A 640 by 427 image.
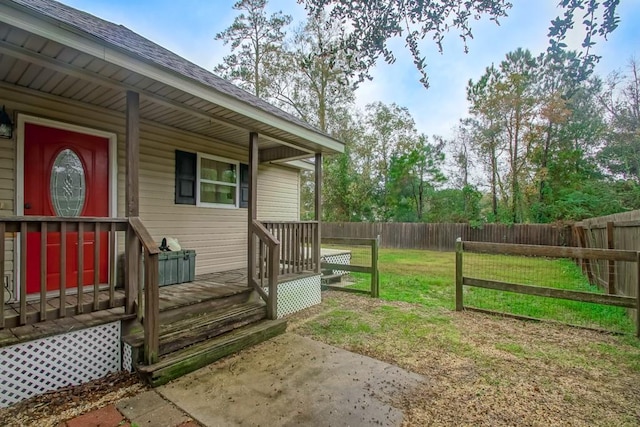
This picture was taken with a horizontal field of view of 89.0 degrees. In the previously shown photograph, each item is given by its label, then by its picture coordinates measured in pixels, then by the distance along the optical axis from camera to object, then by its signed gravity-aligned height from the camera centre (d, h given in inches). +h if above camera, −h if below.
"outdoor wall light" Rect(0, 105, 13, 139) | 135.0 +38.8
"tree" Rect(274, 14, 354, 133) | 621.6 +270.5
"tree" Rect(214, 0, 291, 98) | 580.4 +315.8
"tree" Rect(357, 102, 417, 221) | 831.1 +201.8
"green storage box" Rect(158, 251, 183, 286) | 178.2 -27.6
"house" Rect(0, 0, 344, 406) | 105.6 +6.5
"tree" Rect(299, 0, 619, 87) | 103.7 +64.6
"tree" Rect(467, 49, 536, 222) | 662.5 +205.8
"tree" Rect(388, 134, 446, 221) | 792.7 +95.9
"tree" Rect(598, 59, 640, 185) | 559.5 +167.2
